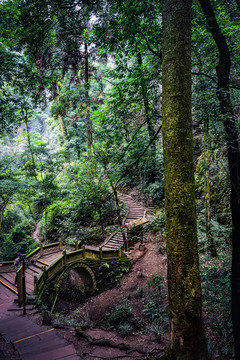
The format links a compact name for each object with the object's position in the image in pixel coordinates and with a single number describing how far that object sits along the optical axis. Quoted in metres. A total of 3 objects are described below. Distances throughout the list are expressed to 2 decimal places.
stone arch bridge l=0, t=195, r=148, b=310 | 11.12
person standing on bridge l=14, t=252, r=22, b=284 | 8.90
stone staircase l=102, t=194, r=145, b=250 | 16.25
